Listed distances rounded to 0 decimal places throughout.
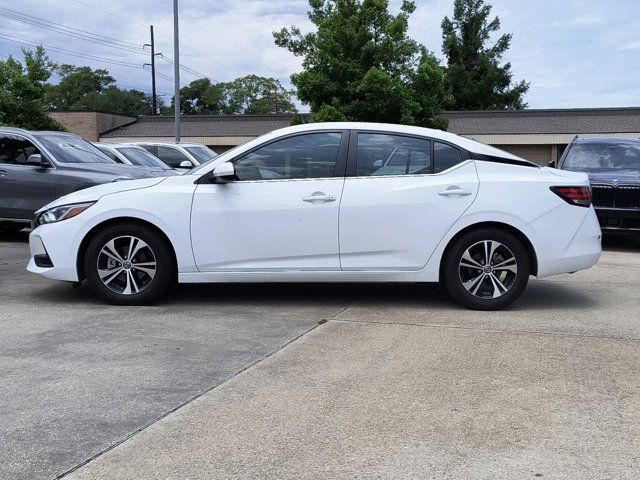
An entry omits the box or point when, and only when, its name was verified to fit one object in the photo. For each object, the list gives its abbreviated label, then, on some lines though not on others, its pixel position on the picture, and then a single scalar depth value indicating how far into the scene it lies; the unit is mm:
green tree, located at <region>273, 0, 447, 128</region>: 24109
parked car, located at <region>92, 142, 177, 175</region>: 13305
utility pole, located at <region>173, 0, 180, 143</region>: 23172
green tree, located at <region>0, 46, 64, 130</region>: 23656
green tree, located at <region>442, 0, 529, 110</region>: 53438
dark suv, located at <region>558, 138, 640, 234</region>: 10312
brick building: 37000
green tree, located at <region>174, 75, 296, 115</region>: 89688
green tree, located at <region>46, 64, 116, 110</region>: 98188
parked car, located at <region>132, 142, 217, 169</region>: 16397
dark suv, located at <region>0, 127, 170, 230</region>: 10094
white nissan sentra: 6059
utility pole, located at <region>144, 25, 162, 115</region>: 59291
